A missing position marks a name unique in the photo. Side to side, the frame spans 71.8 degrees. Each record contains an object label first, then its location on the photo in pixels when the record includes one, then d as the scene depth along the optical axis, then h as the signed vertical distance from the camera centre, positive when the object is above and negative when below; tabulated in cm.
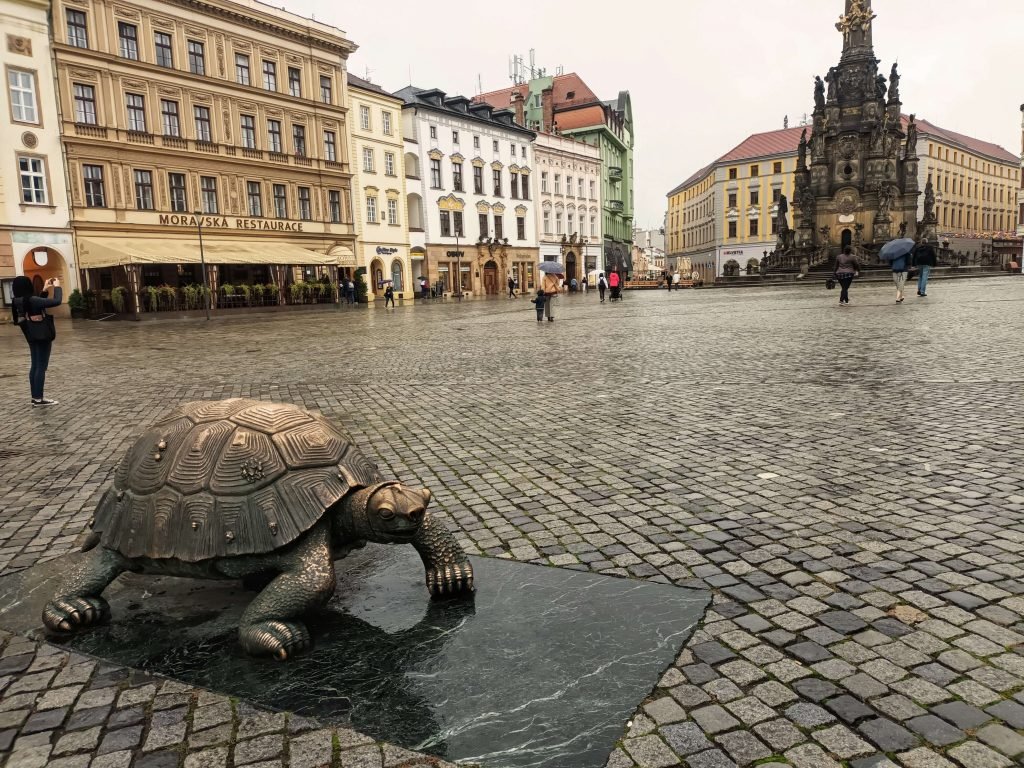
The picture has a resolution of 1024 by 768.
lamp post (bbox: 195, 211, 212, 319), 2791 +146
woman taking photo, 866 -29
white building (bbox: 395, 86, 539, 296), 5181 +729
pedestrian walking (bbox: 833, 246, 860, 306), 2175 +3
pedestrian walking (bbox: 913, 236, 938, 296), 2150 +39
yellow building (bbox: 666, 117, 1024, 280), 7769 +935
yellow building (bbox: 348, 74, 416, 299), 4603 +689
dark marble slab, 219 -134
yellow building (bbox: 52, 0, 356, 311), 3181 +754
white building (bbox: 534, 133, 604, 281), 6475 +758
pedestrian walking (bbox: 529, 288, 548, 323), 2108 -53
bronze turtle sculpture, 271 -88
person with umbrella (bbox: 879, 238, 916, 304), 1969 +42
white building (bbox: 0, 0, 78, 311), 2930 +597
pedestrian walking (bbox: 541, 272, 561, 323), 2069 -13
